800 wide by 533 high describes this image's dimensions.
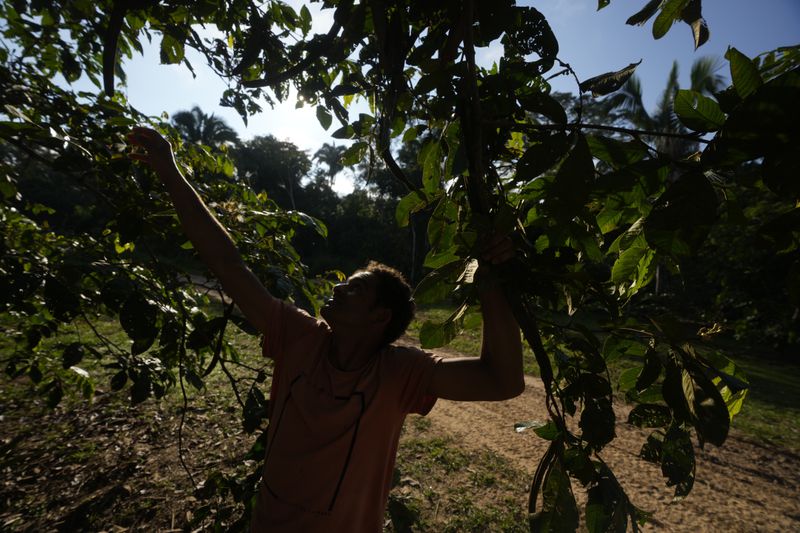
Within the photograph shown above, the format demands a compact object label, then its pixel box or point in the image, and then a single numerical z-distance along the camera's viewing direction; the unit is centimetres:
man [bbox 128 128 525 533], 127
